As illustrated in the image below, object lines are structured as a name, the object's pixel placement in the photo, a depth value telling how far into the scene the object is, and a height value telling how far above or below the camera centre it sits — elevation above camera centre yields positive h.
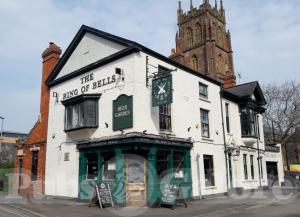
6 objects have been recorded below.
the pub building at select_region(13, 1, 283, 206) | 15.52 +2.20
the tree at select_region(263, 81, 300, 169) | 39.31 +6.70
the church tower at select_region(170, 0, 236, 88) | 68.44 +29.23
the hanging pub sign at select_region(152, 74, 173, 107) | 15.28 +3.71
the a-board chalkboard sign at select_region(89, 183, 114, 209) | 14.52 -1.33
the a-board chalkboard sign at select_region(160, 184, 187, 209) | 14.43 -1.37
